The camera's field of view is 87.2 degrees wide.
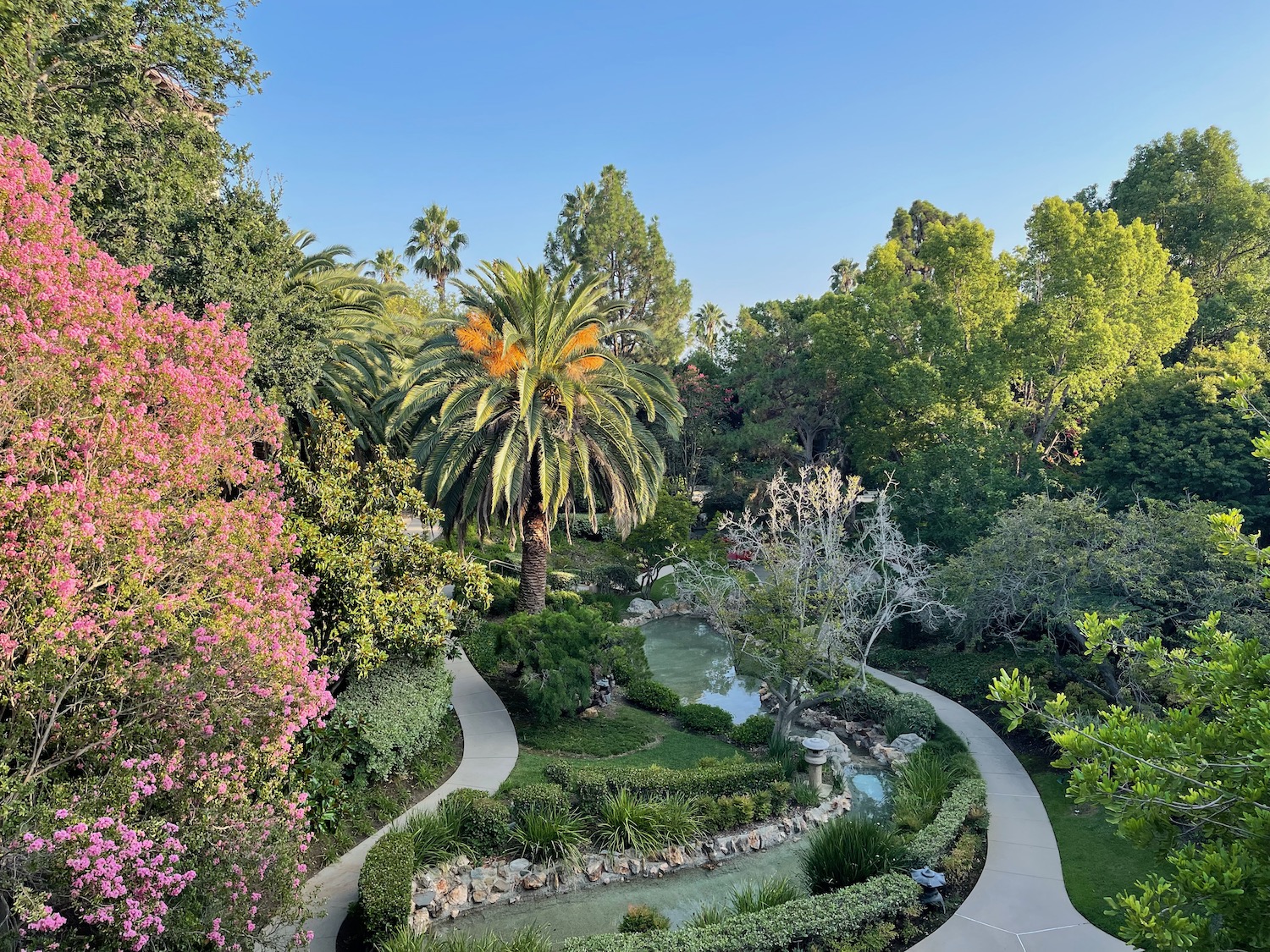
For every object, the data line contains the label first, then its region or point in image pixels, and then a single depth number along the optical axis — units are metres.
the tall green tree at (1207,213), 28.23
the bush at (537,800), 10.16
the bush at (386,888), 7.80
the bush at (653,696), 15.73
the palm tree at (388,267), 47.75
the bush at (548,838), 9.67
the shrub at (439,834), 9.31
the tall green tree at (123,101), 11.49
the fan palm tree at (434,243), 48.06
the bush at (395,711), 10.84
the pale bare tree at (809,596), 13.12
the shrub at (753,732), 14.22
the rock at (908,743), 13.83
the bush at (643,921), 8.15
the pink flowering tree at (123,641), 5.61
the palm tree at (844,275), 57.56
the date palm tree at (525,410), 15.38
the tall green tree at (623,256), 35.88
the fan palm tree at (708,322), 69.88
